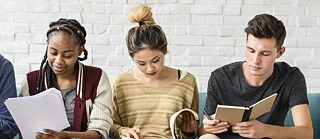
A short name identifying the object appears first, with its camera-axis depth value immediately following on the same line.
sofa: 3.02
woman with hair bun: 2.73
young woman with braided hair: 2.61
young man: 2.58
